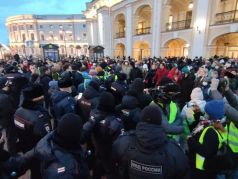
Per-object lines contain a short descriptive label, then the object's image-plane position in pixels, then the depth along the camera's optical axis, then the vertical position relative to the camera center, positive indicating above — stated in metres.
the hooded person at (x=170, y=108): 3.23 -1.00
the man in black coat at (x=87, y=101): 4.27 -1.13
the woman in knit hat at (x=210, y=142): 2.36 -1.16
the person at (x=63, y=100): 4.11 -1.07
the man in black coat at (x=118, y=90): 5.48 -1.16
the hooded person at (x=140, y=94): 4.16 -1.01
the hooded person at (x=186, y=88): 6.90 -1.38
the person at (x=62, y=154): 1.91 -1.06
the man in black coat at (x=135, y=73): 9.18 -1.13
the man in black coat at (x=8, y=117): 4.25 -1.54
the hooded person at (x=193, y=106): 3.48 -1.05
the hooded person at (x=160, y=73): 8.94 -1.09
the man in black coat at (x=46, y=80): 7.01 -1.08
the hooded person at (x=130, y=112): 3.51 -1.14
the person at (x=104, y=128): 3.06 -1.25
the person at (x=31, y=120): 2.97 -1.08
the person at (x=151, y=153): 1.90 -1.04
